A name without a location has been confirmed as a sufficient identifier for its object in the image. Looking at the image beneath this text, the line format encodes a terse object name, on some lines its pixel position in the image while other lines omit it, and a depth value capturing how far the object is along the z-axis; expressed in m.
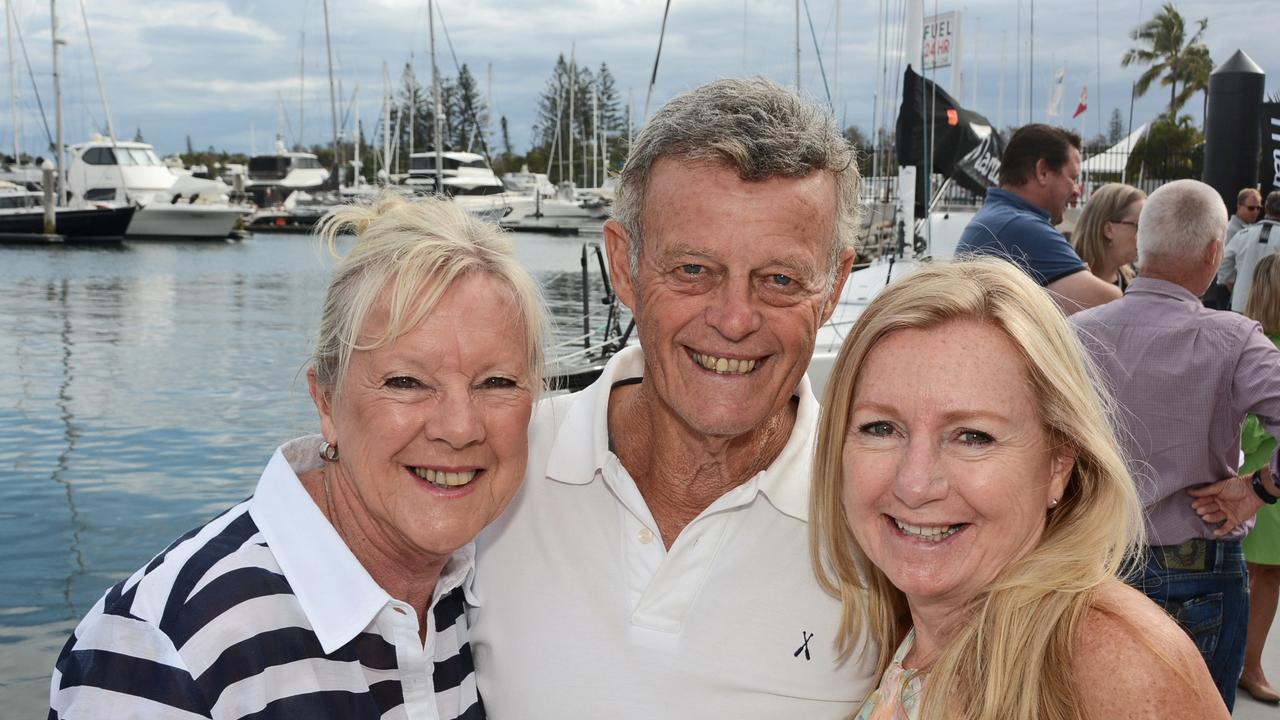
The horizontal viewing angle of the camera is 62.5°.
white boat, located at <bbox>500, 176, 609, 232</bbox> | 54.28
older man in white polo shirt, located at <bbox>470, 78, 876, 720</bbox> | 2.07
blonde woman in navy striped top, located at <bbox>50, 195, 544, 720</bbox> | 1.53
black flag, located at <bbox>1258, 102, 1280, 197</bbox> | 7.93
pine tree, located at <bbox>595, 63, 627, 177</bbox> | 71.31
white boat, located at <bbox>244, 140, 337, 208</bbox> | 62.22
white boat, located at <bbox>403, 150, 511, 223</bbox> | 52.41
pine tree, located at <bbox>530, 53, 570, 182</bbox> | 69.94
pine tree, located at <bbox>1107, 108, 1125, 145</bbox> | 55.12
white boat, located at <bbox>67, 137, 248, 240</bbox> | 43.97
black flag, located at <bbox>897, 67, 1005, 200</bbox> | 8.47
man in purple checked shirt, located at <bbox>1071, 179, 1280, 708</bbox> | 3.45
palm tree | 36.06
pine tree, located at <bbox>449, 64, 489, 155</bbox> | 69.69
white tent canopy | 17.84
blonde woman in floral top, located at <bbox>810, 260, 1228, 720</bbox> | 1.61
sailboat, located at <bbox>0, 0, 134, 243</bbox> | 39.44
